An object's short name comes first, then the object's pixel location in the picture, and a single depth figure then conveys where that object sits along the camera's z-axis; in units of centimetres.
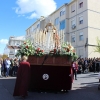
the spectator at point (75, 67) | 709
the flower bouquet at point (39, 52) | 453
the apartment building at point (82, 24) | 1611
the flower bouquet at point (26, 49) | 457
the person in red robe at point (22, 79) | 382
